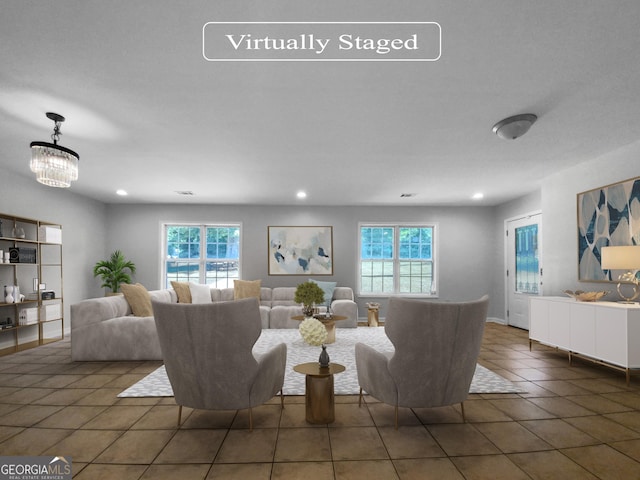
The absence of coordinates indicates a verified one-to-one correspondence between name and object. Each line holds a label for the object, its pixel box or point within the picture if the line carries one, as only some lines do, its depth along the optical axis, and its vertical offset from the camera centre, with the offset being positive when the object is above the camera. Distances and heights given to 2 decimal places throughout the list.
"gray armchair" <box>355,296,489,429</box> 2.43 -0.69
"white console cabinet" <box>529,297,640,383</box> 3.58 -0.90
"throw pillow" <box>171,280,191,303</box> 6.61 -0.76
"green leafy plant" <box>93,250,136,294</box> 7.13 -0.44
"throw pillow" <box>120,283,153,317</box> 5.00 -0.71
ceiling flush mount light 3.21 +1.08
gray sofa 4.47 -1.04
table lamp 3.66 -0.16
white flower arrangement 2.81 -0.64
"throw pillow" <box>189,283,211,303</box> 6.71 -0.82
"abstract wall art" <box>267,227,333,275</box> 7.96 -0.07
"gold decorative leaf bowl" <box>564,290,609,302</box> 4.18 -0.55
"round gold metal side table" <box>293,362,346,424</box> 2.69 -1.08
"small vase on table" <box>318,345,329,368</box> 2.73 -0.82
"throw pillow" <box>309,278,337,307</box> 7.26 -0.82
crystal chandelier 3.09 +0.73
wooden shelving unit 5.12 -0.50
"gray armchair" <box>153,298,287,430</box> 2.39 -0.69
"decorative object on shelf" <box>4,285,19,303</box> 5.00 -0.61
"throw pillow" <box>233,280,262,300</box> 7.16 -0.78
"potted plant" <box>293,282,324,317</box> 5.21 -0.65
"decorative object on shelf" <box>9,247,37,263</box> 5.04 -0.09
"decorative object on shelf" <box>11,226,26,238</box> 5.18 +0.22
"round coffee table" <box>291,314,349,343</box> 5.39 -1.06
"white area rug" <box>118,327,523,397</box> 3.40 -1.33
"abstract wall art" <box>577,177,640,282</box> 4.01 +0.29
